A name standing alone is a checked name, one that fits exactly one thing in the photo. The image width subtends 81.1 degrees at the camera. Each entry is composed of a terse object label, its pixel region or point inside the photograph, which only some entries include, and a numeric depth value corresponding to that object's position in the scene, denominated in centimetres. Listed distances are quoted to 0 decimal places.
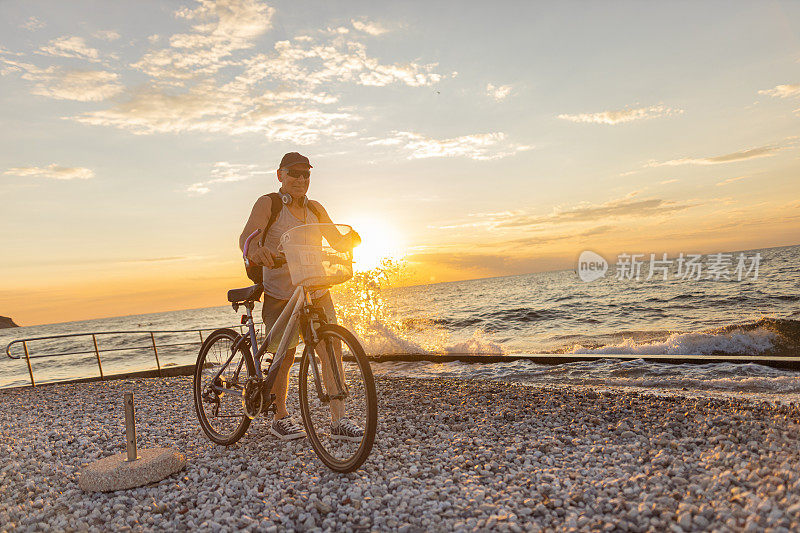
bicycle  337
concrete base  347
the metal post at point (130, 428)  370
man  407
